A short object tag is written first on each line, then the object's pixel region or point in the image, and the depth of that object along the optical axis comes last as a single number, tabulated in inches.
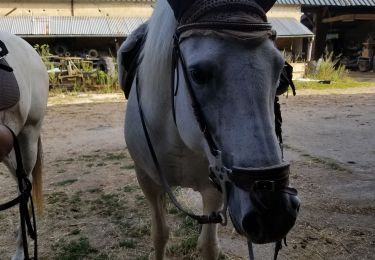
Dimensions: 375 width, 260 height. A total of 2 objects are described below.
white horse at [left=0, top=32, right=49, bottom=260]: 111.7
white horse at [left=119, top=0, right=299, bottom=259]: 50.4
